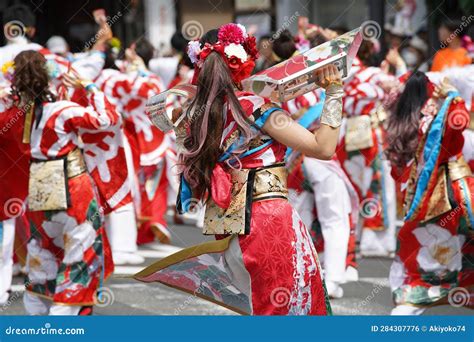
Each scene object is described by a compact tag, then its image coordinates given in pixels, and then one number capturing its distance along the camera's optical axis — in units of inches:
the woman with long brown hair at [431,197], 469.4
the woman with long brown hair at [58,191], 464.8
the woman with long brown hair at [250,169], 335.0
